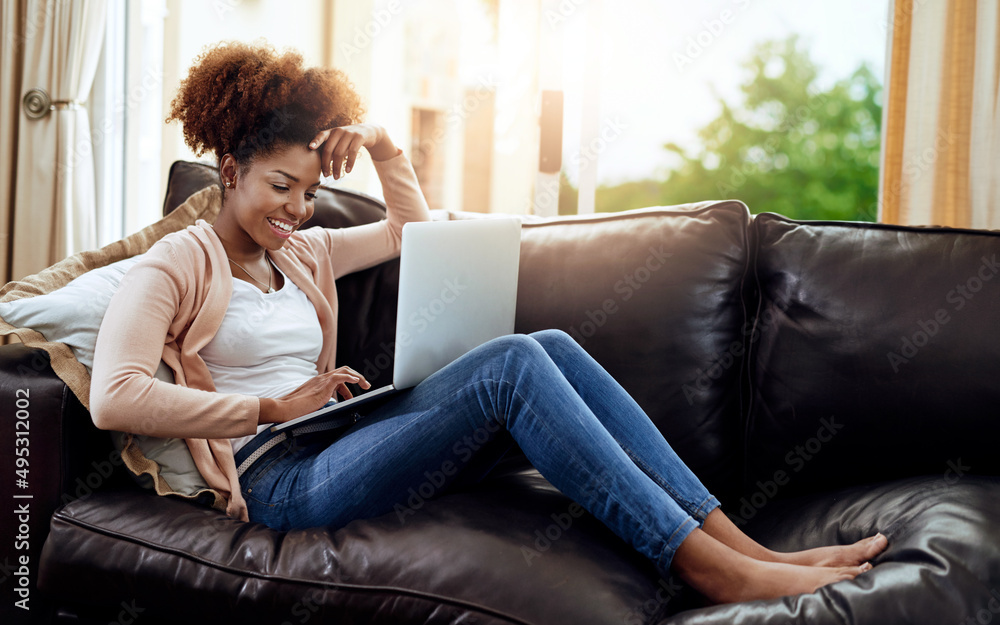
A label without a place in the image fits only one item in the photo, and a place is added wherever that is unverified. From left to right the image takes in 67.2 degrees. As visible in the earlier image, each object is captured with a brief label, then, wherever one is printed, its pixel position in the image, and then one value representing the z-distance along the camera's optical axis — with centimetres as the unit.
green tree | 272
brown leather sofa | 100
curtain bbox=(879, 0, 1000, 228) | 216
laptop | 113
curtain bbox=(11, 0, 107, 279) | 229
